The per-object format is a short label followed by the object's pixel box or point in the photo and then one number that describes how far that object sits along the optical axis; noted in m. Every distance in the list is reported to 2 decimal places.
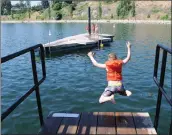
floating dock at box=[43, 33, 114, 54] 15.88
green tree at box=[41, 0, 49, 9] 99.52
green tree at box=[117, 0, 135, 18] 60.54
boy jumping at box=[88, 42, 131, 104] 3.48
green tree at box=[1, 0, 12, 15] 94.51
